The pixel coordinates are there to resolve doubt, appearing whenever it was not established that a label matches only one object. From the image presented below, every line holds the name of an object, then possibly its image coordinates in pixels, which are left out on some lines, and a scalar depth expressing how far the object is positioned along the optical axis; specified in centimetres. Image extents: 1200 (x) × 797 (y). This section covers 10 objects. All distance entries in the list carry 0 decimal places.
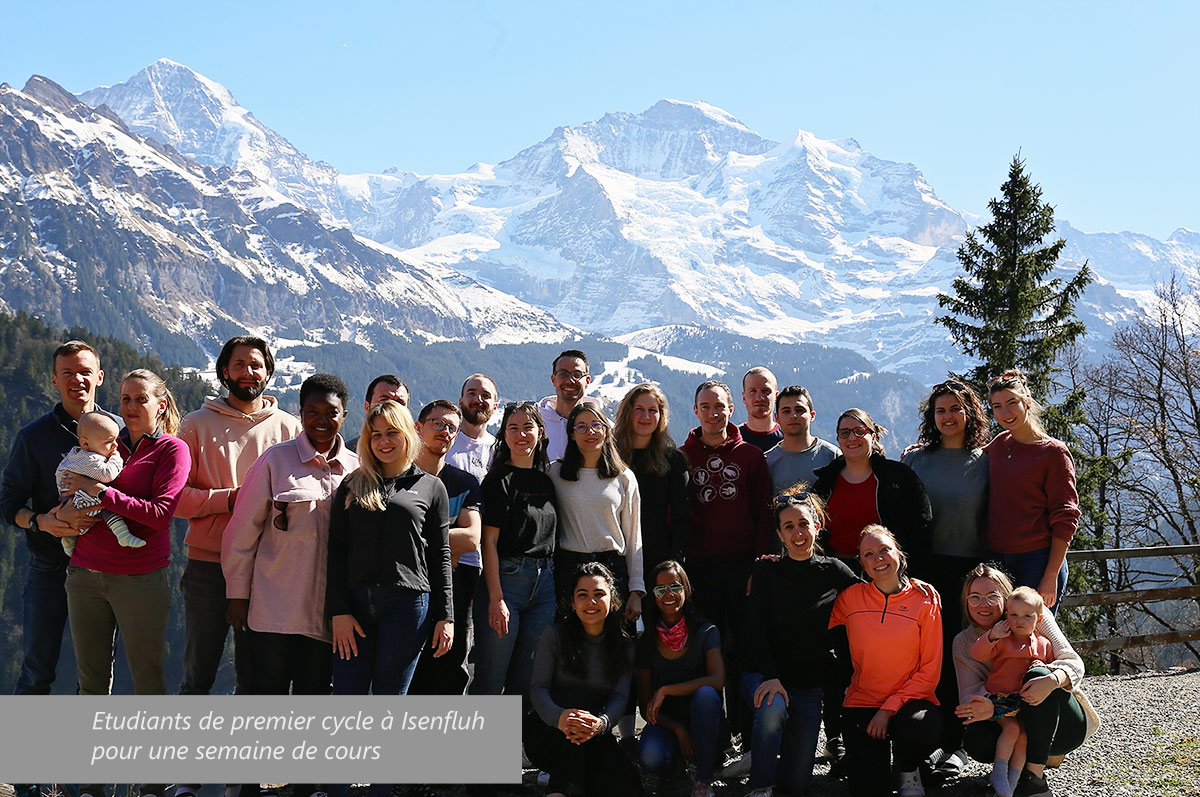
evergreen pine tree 2080
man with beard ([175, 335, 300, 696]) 476
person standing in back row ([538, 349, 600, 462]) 622
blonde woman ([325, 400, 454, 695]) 454
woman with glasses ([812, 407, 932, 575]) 530
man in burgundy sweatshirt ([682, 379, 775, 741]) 554
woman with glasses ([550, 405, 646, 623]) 527
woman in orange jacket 477
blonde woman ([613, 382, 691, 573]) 555
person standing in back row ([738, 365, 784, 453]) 636
